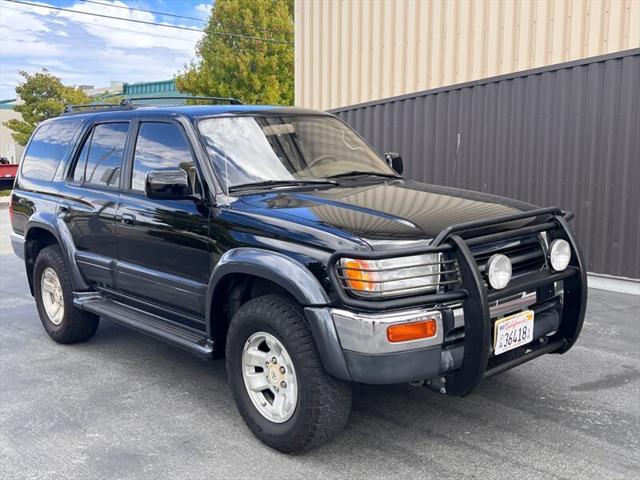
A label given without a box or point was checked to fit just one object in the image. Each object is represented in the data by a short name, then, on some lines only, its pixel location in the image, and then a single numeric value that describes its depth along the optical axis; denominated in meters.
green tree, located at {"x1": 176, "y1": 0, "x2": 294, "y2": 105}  29.55
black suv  3.21
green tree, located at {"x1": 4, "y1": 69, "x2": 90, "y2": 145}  32.56
